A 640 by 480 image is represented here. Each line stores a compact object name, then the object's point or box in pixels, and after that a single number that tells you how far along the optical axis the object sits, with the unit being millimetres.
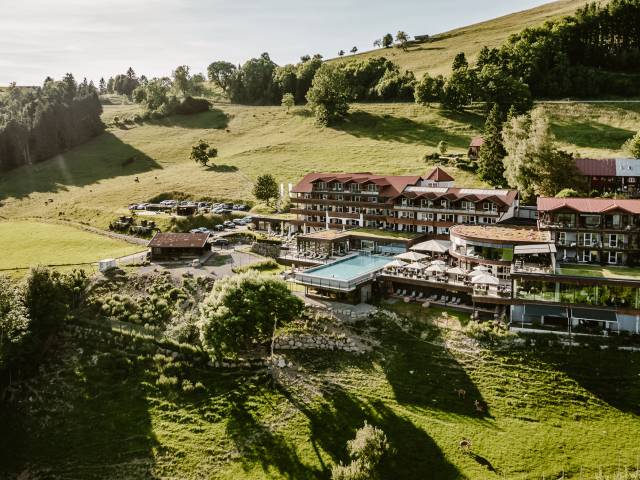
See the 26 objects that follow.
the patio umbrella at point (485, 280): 52300
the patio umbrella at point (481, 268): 57369
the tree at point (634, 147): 77906
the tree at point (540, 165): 71125
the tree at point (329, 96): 139000
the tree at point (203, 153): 126125
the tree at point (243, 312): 49156
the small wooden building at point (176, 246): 76062
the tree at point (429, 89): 129375
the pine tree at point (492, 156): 85250
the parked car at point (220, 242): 81750
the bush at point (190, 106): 172375
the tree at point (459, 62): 132750
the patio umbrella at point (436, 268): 57422
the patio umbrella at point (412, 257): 62344
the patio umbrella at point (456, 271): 56156
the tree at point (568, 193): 65075
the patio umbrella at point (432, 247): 63906
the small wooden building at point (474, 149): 100125
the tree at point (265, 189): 99812
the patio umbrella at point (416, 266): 59656
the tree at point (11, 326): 50062
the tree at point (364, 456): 36938
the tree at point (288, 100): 155375
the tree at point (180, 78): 190875
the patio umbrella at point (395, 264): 60356
